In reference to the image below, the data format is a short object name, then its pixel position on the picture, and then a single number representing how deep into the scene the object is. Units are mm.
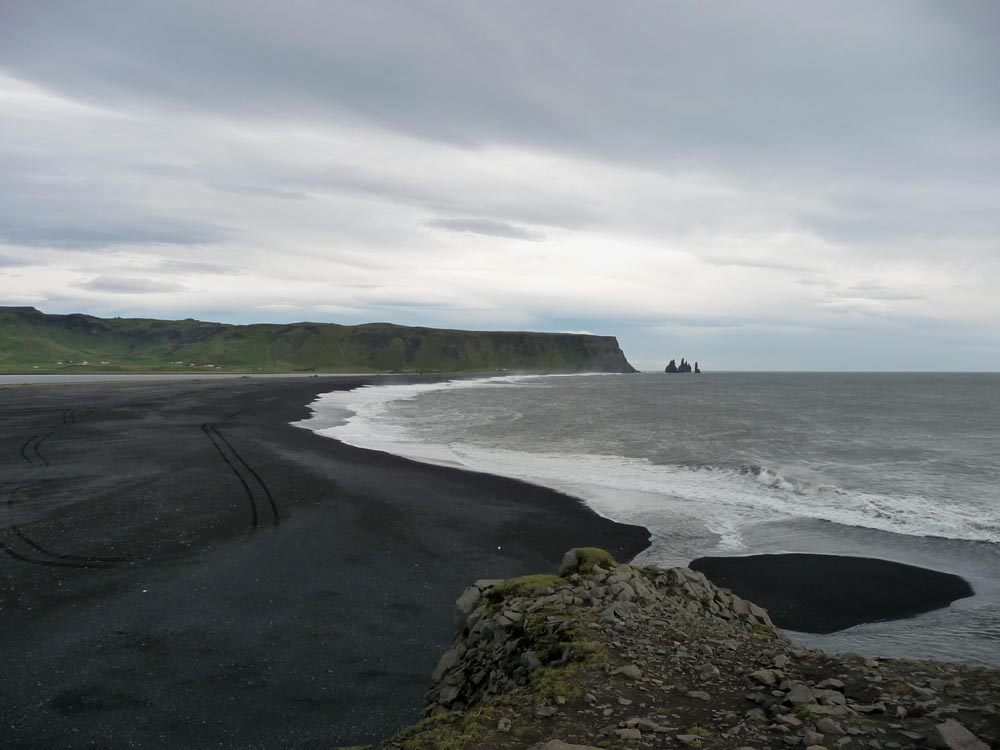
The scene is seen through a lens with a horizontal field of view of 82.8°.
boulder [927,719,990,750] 5043
